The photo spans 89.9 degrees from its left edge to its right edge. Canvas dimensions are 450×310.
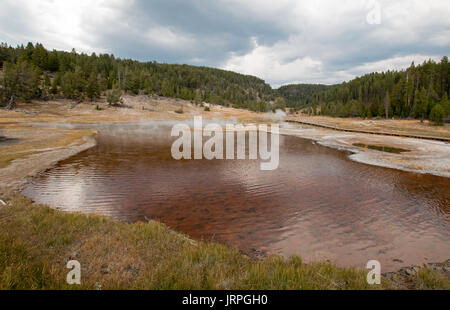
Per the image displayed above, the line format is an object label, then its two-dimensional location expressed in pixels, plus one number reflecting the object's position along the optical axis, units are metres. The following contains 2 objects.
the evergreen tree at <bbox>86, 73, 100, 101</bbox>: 87.06
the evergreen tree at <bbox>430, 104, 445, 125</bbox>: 62.31
